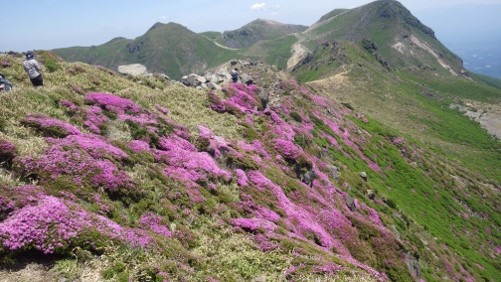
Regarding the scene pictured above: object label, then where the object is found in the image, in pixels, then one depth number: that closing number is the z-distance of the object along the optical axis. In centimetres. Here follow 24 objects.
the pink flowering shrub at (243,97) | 5225
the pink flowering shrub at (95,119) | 2728
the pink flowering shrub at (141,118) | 3045
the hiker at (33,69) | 3148
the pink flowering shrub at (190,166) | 2611
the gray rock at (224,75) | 6600
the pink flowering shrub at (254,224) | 2359
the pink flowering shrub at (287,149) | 4147
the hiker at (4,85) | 2850
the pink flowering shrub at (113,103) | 3173
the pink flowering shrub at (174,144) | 2917
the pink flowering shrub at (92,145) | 2159
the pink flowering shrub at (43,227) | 1353
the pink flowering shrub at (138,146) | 2601
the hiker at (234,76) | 6539
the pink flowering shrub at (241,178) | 2970
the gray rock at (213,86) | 5591
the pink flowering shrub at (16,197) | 1478
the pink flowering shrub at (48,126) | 2306
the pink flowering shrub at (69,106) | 2825
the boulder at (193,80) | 5739
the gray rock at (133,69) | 5712
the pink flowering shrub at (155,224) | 1930
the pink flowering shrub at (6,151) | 1847
